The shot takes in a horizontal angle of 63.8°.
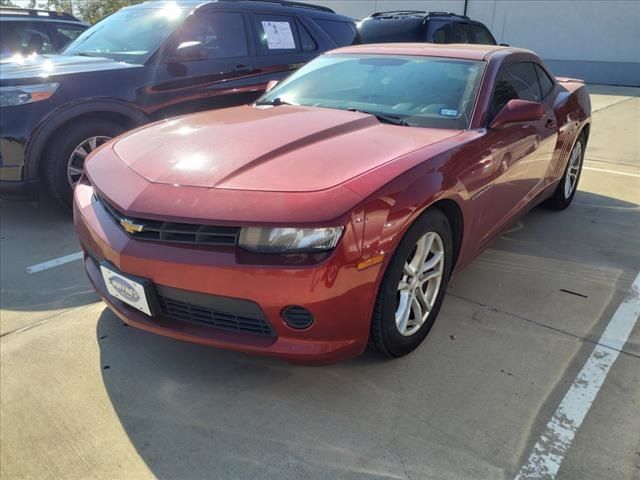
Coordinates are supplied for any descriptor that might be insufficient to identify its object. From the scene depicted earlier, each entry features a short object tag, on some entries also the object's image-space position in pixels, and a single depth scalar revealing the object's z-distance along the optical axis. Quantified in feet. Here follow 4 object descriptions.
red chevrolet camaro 6.59
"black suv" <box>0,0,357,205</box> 13.28
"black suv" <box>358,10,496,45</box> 25.08
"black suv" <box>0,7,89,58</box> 22.25
